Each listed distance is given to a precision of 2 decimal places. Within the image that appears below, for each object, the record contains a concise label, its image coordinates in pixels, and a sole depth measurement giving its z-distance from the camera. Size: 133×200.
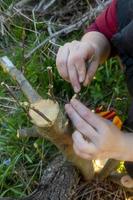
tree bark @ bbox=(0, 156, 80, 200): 0.96
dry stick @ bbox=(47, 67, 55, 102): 0.67
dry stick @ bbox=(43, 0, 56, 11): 1.42
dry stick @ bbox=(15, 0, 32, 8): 1.45
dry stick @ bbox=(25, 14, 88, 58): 1.30
